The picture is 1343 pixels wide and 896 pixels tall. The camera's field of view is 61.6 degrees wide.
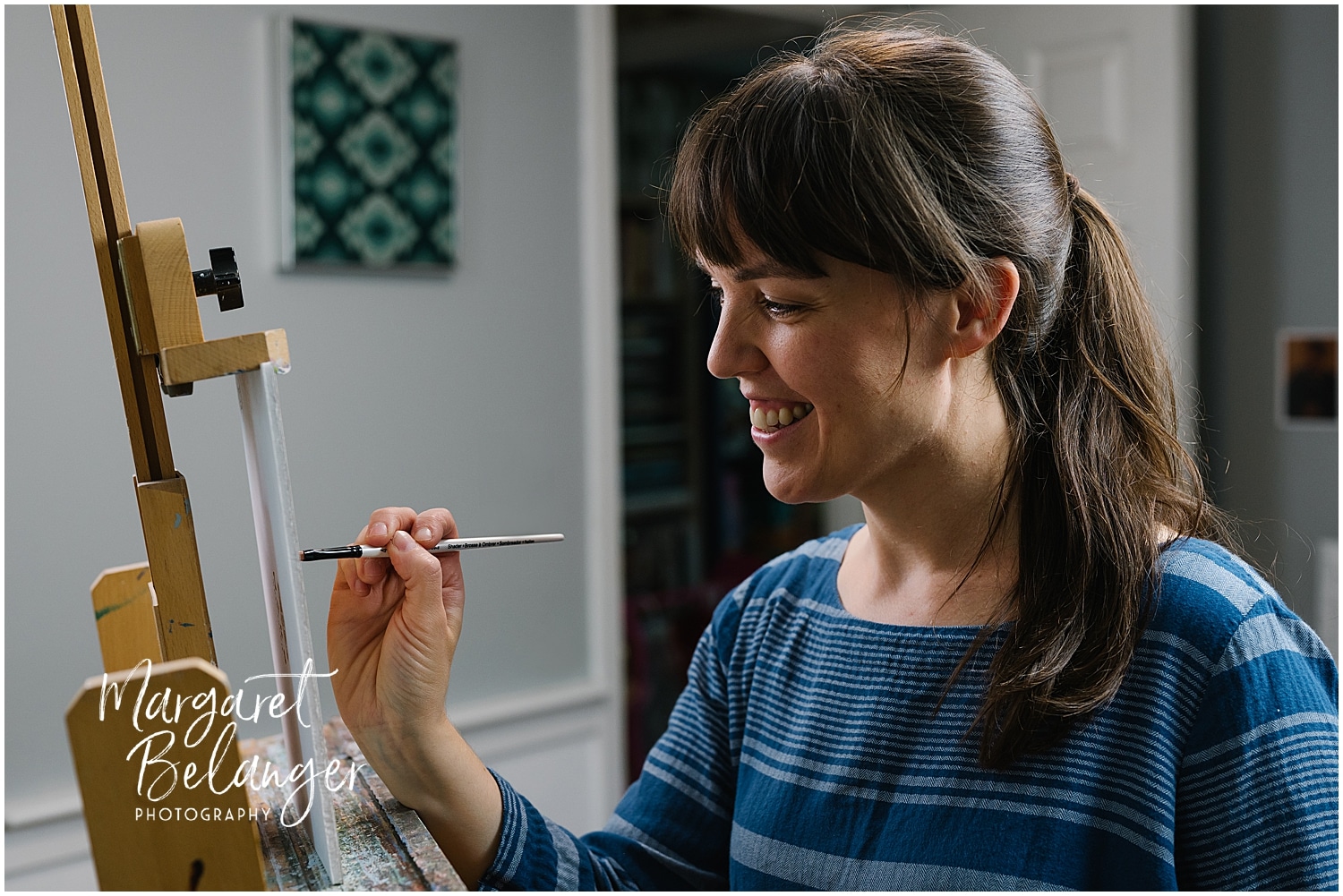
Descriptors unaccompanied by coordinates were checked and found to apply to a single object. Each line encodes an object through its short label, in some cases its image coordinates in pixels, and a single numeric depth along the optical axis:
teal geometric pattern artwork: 1.95
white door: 2.24
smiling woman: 0.79
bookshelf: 3.36
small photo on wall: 2.20
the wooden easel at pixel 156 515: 0.52
